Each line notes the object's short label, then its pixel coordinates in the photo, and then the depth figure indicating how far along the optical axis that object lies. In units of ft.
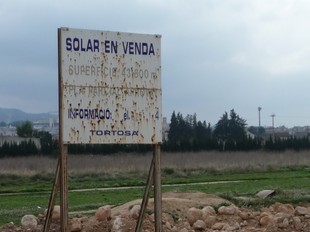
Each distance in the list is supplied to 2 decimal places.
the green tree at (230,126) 309.22
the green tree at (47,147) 145.89
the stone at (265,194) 54.43
